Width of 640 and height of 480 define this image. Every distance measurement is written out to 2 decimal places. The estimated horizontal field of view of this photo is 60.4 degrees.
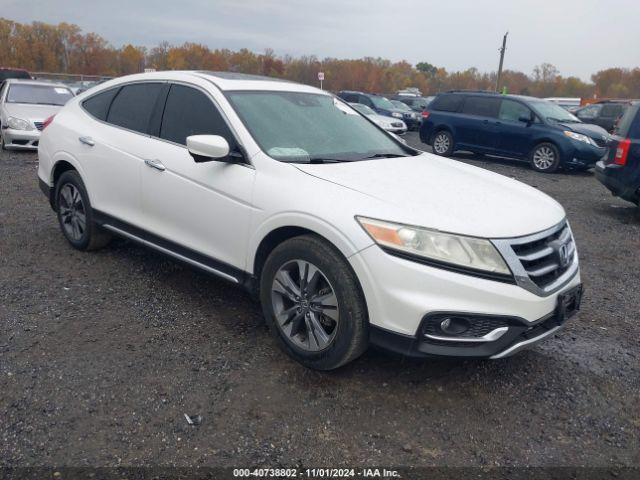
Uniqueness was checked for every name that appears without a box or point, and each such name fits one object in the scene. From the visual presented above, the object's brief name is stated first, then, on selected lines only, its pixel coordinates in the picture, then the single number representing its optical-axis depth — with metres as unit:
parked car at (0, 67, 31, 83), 21.77
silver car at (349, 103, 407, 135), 18.27
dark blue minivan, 12.09
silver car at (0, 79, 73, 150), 10.94
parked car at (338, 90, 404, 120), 20.91
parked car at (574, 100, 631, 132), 18.44
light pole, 40.13
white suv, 2.77
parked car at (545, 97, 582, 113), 32.62
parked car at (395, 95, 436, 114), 27.59
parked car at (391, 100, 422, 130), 21.45
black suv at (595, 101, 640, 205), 7.23
